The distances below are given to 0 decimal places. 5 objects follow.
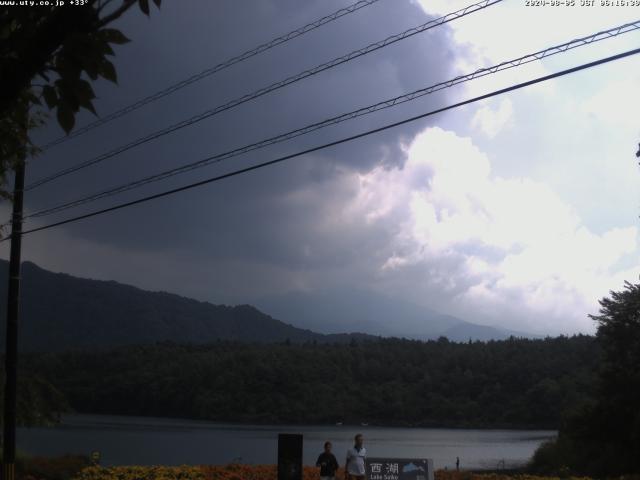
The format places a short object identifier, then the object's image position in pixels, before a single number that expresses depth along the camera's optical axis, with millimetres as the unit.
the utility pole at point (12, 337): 19156
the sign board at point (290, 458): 16953
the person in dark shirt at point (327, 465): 18344
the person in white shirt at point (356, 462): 17922
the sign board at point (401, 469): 17297
